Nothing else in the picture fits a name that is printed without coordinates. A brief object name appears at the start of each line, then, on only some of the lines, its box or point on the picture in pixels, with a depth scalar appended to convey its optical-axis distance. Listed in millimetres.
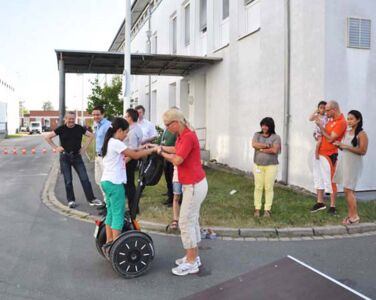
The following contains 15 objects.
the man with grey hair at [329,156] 7426
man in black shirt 8594
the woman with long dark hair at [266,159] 7414
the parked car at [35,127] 78875
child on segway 4969
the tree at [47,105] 167275
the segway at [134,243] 4789
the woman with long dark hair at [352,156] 6863
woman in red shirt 4773
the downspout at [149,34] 25250
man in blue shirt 8133
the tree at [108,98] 23516
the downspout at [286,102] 10586
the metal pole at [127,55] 11742
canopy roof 13729
